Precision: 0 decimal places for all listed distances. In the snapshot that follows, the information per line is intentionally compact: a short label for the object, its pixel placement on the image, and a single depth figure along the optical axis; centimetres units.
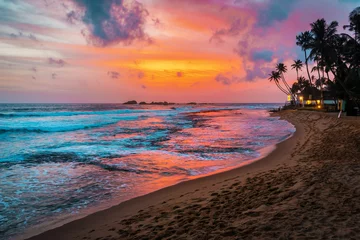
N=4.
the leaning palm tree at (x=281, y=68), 7856
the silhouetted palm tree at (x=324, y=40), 4153
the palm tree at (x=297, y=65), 7902
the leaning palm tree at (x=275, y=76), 8075
